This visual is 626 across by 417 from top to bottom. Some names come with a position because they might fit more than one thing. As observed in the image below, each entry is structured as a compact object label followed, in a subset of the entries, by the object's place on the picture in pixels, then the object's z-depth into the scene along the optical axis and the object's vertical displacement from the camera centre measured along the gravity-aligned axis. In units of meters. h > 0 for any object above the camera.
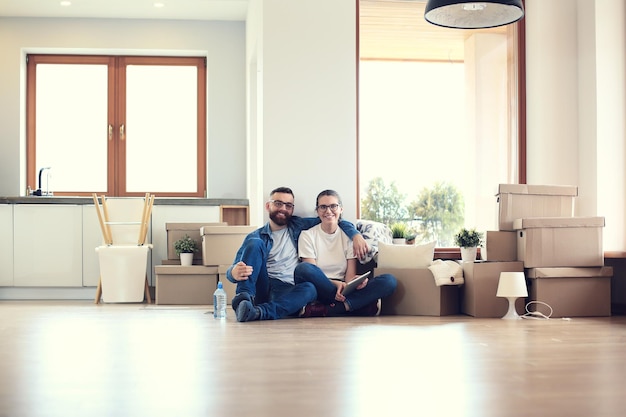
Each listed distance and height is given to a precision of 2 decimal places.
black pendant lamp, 4.25 +1.07
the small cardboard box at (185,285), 6.28 -0.57
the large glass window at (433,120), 6.07 +0.69
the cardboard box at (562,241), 5.22 -0.19
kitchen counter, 6.86 +0.09
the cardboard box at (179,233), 6.66 -0.18
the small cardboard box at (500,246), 5.37 -0.23
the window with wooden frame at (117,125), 7.87 +0.84
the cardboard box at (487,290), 5.12 -0.50
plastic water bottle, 5.03 -0.58
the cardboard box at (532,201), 5.41 +0.07
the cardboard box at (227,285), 6.06 -0.56
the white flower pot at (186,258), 6.47 -0.37
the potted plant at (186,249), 6.48 -0.30
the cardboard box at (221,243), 6.27 -0.24
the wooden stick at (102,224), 6.54 -0.10
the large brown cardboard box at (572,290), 5.16 -0.51
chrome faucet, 7.28 +0.25
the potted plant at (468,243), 5.54 -0.22
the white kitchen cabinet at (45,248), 6.88 -0.31
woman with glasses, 5.04 -0.38
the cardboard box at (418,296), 5.23 -0.55
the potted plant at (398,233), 5.77 -0.16
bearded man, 4.88 -0.34
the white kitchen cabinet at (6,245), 6.86 -0.28
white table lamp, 4.95 -0.47
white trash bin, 6.48 -0.51
